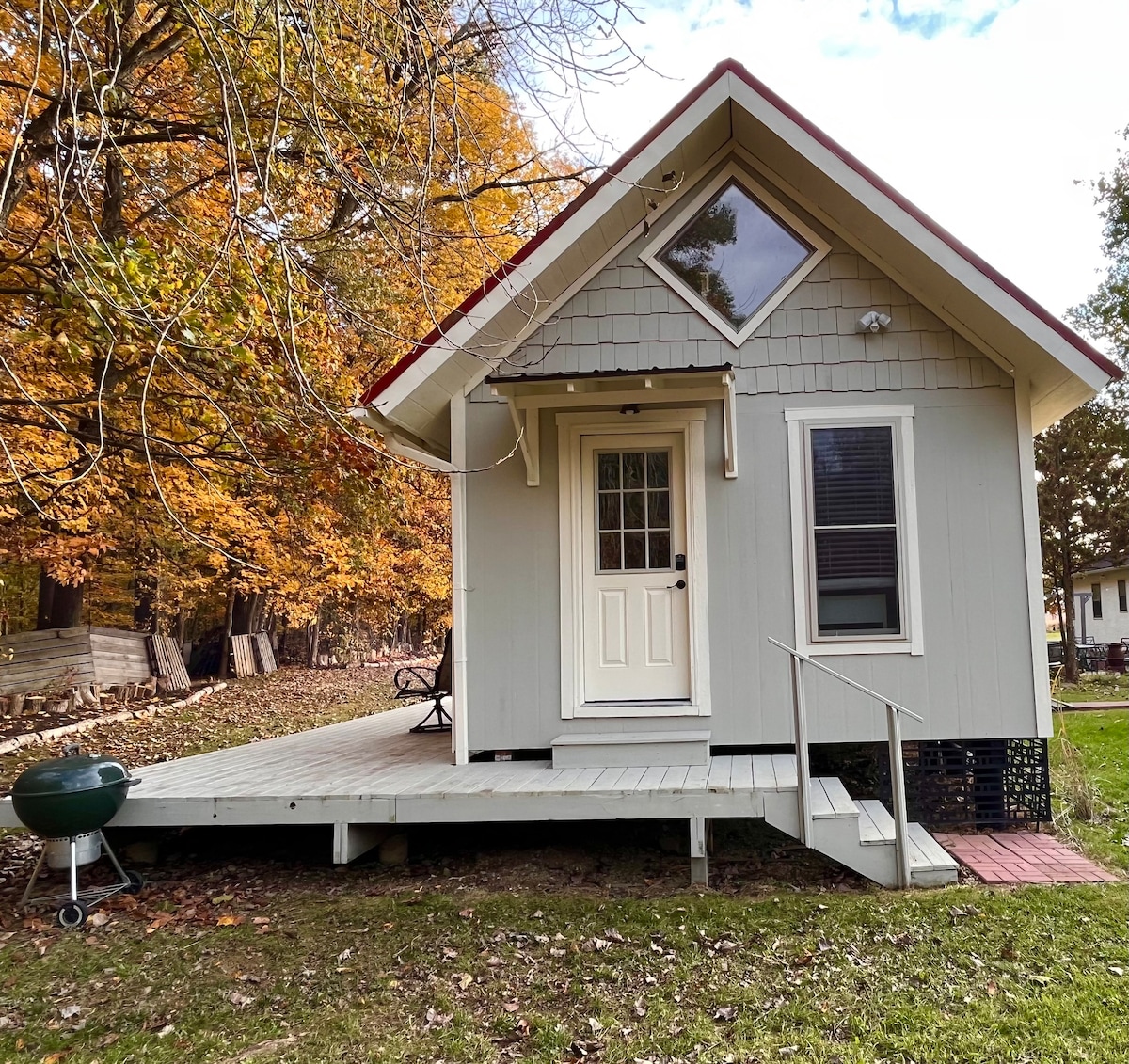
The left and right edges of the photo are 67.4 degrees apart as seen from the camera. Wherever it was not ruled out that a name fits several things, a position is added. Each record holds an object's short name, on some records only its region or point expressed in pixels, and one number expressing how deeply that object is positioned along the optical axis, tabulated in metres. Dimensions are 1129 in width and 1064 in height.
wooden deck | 4.71
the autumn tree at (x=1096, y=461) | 18.34
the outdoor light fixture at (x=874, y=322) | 5.94
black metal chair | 7.89
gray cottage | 5.70
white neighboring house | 28.53
